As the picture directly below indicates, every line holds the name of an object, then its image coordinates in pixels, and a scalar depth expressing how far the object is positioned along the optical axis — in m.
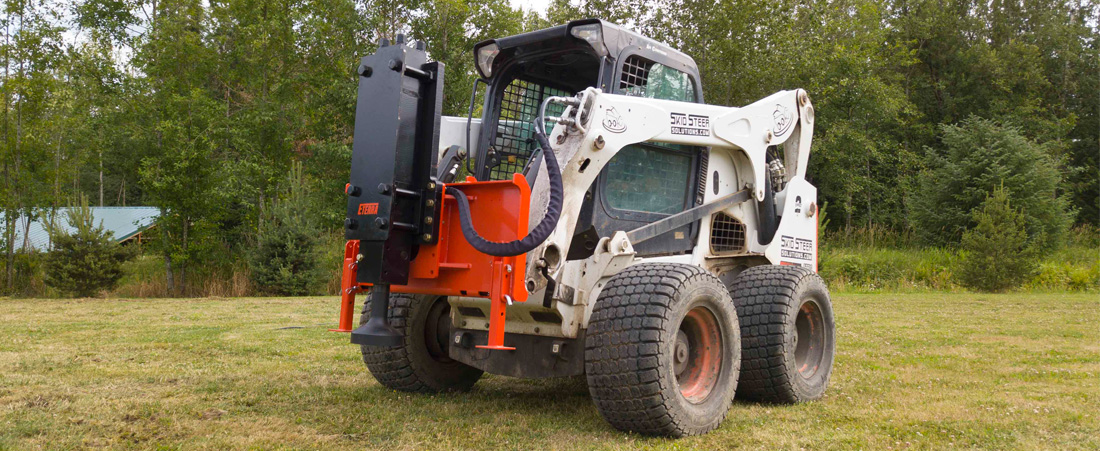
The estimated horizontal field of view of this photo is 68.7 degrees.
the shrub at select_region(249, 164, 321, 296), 16.20
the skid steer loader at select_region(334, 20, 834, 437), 3.91
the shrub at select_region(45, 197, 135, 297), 15.30
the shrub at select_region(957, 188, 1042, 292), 16.73
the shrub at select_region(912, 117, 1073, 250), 22.39
